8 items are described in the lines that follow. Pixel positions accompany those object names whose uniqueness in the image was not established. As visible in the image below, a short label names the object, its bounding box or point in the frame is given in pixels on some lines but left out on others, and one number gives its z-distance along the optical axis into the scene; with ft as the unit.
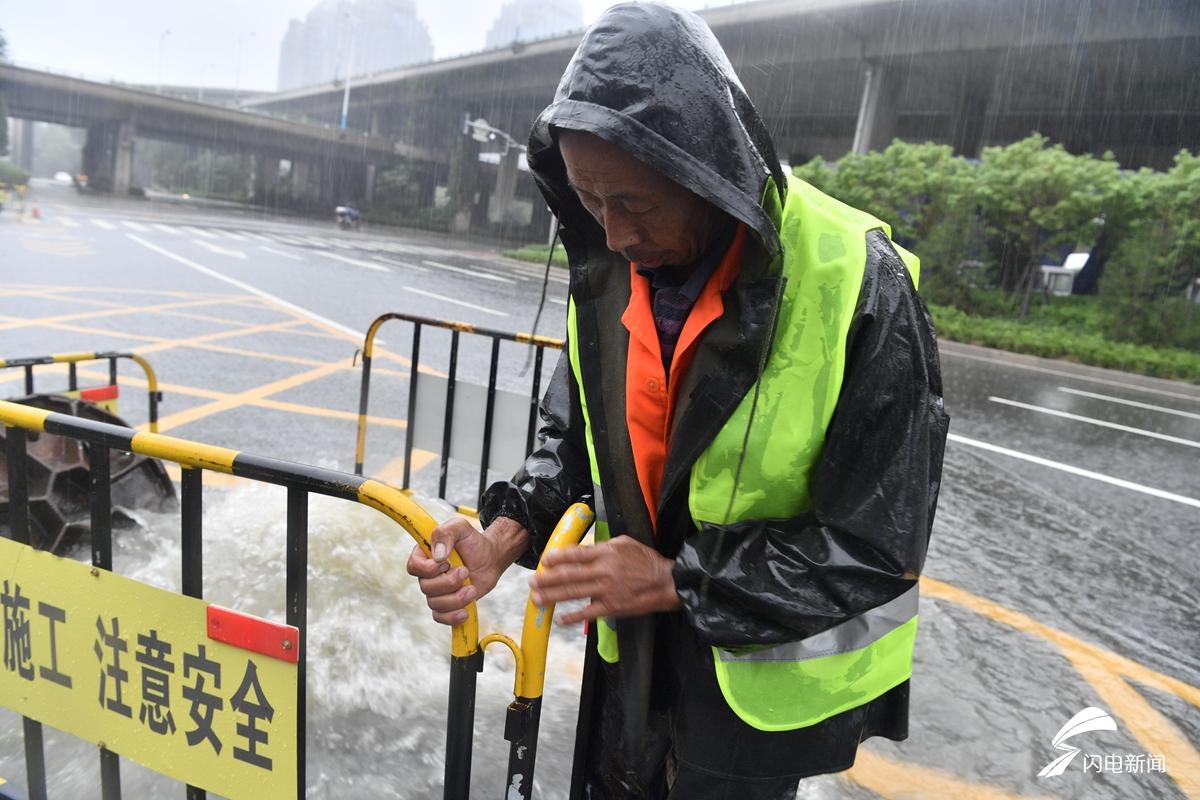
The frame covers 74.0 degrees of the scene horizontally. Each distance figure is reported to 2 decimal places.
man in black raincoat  3.57
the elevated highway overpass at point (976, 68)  61.36
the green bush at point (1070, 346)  47.52
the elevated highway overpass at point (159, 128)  139.33
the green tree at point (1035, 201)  54.95
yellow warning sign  5.06
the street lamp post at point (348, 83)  168.87
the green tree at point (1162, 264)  52.29
